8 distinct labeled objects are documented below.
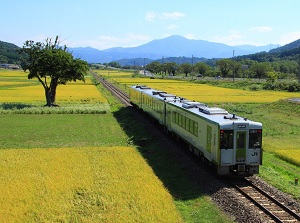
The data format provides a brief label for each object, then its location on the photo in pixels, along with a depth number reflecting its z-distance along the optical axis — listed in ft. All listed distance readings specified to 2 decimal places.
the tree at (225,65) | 520.83
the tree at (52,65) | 160.66
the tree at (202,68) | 598.34
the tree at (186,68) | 624.59
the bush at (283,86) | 262.88
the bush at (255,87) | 293.94
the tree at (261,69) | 468.75
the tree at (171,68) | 642.63
